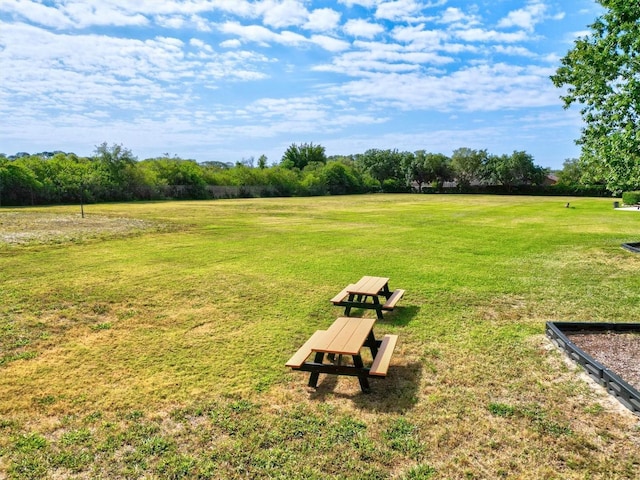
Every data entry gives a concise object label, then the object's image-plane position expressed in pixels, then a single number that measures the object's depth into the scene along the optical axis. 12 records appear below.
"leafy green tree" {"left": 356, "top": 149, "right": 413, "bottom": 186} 102.25
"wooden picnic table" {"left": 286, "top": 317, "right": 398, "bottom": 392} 4.79
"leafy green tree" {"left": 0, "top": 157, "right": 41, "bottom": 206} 43.03
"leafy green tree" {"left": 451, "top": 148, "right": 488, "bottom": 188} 93.25
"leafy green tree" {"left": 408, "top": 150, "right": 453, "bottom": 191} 96.75
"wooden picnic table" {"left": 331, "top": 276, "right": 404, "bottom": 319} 7.56
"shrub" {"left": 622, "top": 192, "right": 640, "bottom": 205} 40.19
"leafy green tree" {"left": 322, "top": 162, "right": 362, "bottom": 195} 85.00
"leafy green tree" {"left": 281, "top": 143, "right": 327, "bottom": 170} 114.44
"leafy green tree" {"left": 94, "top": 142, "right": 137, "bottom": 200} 54.16
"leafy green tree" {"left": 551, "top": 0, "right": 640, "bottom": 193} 11.43
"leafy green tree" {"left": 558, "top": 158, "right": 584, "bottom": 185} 86.62
